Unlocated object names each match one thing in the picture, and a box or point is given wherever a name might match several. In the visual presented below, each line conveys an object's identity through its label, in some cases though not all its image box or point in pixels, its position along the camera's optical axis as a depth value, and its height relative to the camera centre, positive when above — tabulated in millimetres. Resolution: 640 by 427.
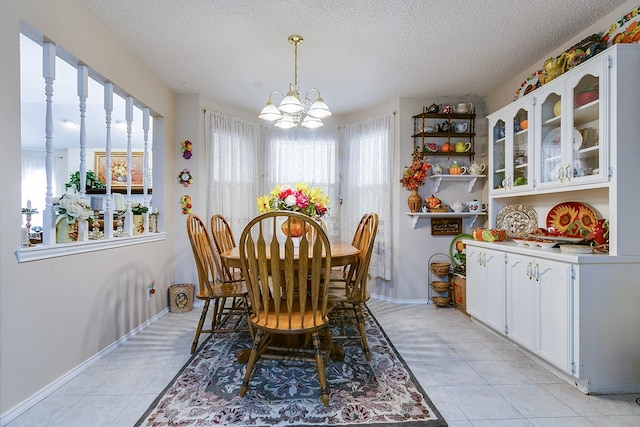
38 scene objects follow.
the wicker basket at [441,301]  3543 -985
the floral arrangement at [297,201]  2488 +102
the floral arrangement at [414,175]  3617 +450
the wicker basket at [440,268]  3631 -626
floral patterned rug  1593 -1037
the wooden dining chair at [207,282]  2293 -544
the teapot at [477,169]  3625 +515
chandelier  2266 +791
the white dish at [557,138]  2090 +538
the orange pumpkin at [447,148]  3684 +769
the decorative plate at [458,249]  3609 -418
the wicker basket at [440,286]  3594 -826
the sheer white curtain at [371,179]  3867 +443
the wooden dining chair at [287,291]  1640 -419
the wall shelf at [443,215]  3617 -16
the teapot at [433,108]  3643 +1221
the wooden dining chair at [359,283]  2146 -543
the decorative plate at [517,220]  2820 -58
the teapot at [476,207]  3650 +77
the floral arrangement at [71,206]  1941 +47
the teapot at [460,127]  3678 +1012
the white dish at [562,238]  2029 -165
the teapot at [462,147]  3689 +782
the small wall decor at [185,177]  3619 +420
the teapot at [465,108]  3637 +1225
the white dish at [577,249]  1928 -219
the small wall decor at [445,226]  3787 -149
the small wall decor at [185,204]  3613 +110
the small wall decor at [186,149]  3611 +744
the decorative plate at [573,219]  2205 -44
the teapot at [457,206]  3627 +88
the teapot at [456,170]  3625 +508
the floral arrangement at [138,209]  2883 +43
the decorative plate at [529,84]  2727 +1190
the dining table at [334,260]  2049 -308
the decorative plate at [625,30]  1983 +1215
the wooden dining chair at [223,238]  2712 -239
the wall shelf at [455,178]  3602 +414
